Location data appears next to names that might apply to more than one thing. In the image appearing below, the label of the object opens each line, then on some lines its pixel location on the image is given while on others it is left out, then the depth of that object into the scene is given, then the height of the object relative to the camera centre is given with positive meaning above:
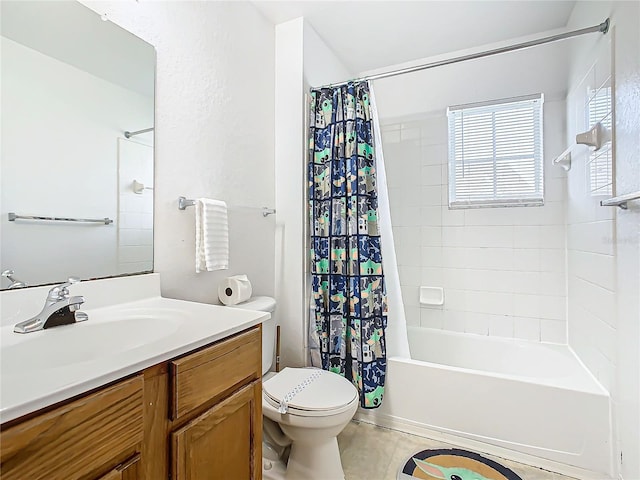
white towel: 1.53 +0.03
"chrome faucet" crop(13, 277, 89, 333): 0.93 -0.20
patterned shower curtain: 1.96 +0.00
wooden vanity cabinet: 0.57 -0.39
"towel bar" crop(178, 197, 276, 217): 1.51 +0.18
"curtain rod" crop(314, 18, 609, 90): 1.57 +1.00
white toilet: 1.44 -0.73
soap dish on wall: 2.63 -0.41
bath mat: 1.62 -1.09
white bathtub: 1.62 -0.87
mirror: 1.01 +0.33
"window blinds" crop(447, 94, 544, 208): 2.42 +0.65
